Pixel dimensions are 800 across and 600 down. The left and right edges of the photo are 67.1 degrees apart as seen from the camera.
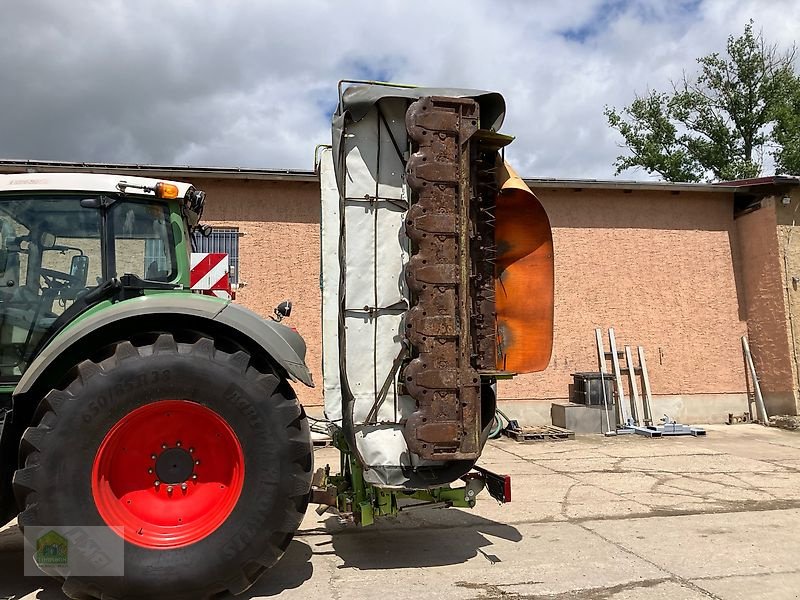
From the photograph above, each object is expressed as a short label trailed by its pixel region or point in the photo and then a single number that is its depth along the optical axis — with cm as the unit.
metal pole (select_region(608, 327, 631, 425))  1088
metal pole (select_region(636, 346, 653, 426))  1123
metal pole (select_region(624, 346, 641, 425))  1120
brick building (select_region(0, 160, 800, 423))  1136
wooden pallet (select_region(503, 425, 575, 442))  991
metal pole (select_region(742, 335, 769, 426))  1146
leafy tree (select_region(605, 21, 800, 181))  2470
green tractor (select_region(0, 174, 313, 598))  314
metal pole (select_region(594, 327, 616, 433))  1121
